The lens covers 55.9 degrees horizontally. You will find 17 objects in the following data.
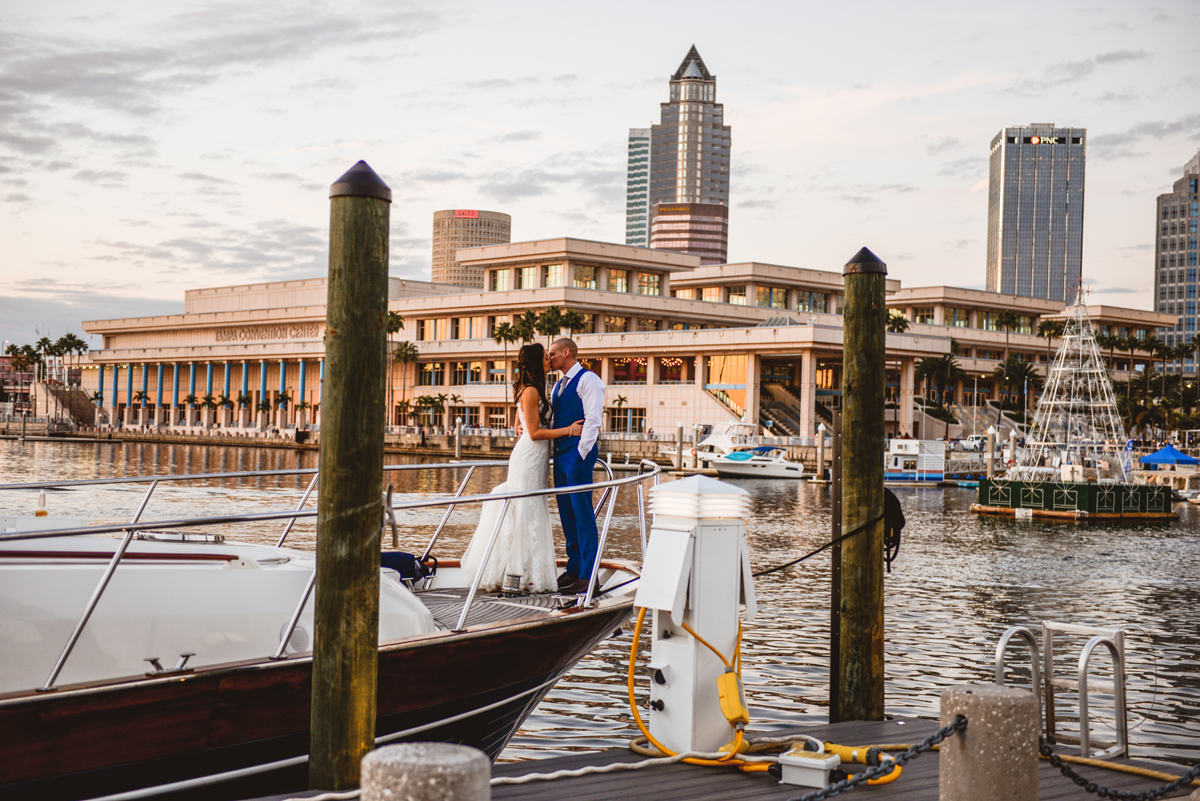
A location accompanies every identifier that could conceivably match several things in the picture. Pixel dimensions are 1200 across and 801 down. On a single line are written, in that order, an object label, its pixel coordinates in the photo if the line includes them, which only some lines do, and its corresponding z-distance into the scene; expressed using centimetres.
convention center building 8581
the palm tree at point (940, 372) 10106
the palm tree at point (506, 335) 8694
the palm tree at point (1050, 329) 10512
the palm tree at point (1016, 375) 10556
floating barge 4041
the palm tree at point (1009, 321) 10762
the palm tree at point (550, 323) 8400
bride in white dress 844
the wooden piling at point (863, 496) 707
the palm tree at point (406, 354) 9814
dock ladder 660
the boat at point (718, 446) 6506
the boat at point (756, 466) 6275
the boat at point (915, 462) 6228
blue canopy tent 6094
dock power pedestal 593
